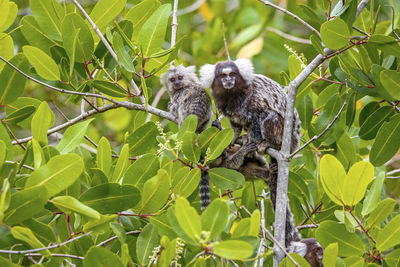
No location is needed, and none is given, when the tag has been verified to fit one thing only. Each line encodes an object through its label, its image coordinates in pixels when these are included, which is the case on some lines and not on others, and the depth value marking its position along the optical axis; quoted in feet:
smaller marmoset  36.09
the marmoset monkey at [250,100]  34.35
